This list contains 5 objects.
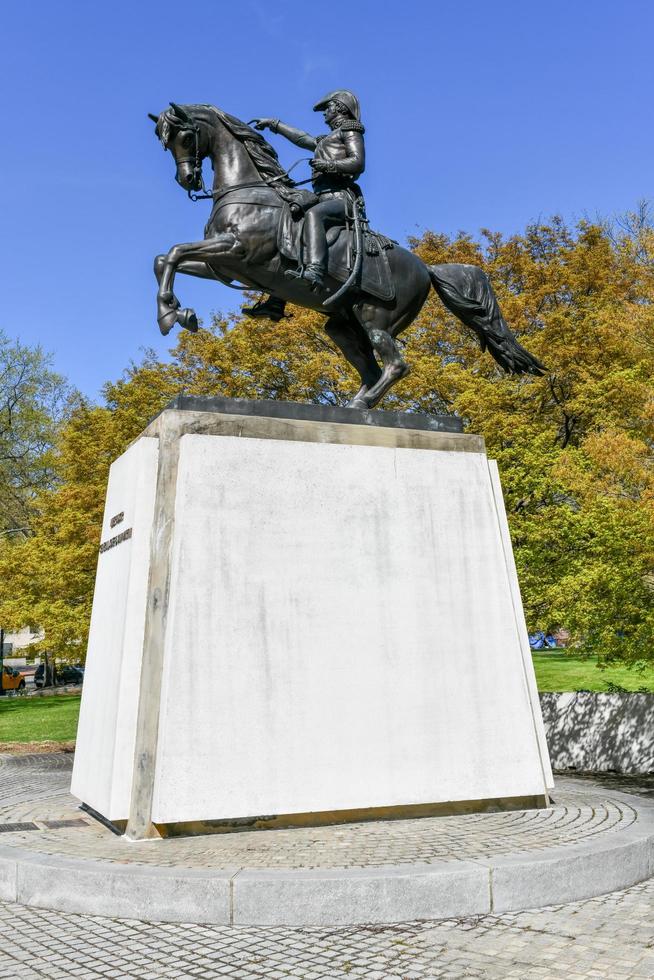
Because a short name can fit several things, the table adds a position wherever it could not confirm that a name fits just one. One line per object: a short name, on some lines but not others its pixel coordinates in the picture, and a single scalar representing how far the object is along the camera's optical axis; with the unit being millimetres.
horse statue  8469
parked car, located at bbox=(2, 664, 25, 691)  44094
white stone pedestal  6848
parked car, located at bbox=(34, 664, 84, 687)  46969
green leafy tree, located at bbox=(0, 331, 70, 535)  35312
